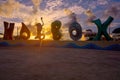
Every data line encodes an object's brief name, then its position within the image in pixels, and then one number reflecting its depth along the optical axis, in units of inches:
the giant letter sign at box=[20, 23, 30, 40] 515.5
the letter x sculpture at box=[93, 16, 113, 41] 405.6
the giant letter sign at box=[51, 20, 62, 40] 489.5
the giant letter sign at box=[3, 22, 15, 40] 516.3
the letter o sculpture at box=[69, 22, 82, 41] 455.3
